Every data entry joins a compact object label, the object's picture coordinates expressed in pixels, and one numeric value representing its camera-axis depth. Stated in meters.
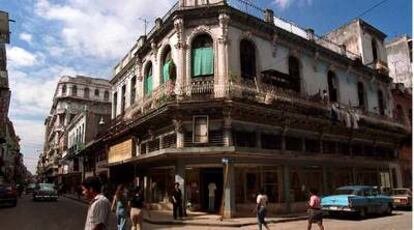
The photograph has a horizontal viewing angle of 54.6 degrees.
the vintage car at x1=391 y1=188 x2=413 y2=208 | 21.95
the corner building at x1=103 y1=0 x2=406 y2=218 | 18.59
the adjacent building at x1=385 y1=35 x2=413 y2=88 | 38.25
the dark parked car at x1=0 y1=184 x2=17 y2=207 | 25.12
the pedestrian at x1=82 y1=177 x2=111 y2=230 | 4.59
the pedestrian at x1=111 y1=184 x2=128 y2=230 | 10.56
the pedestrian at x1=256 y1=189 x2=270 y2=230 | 12.89
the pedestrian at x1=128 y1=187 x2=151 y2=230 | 10.98
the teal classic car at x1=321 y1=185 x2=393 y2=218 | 17.03
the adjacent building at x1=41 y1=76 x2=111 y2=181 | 64.88
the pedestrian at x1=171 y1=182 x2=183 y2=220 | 17.09
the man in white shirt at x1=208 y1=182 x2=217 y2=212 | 18.84
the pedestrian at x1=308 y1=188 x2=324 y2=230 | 12.16
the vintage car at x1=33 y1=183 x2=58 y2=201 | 33.53
